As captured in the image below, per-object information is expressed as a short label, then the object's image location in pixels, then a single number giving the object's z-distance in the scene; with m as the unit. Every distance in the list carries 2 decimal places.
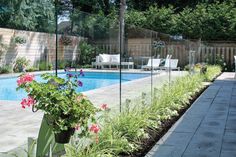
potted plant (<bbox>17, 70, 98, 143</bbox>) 2.41
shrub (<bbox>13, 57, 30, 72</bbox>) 13.41
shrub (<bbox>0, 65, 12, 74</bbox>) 12.70
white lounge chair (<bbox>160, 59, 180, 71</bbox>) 11.76
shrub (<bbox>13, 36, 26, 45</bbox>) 13.87
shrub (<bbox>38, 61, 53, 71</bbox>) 11.08
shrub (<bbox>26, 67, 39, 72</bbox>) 13.45
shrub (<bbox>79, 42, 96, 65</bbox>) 6.08
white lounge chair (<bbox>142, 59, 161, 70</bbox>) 10.16
